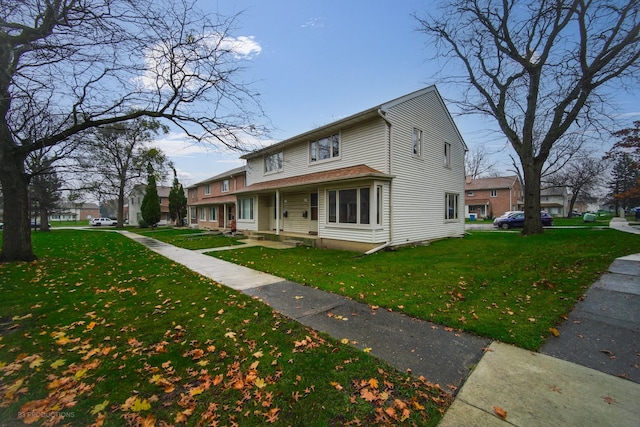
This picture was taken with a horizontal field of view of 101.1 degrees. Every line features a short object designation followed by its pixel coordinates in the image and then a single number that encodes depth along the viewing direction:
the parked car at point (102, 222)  47.59
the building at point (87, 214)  84.00
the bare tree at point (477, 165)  44.22
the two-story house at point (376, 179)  11.25
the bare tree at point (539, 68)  12.87
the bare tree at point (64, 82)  6.21
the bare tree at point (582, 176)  40.34
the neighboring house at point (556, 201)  58.47
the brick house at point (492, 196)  43.59
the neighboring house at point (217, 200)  24.45
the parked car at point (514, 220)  24.80
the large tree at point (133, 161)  28.26
